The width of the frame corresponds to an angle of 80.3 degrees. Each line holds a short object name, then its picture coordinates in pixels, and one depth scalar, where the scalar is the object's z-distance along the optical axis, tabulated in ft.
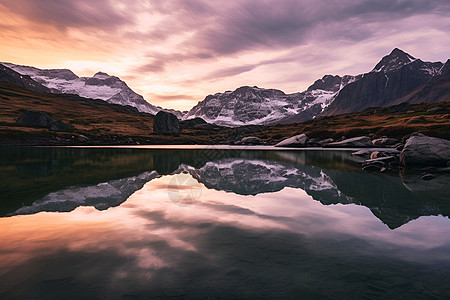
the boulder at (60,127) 335.06
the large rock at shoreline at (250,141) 333.62
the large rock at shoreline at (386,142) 224.94
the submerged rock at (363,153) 148.87
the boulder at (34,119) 334.24
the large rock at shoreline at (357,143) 234.58
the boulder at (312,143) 271.63
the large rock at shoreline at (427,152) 92.68
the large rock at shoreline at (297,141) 266.86
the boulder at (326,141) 269.73
